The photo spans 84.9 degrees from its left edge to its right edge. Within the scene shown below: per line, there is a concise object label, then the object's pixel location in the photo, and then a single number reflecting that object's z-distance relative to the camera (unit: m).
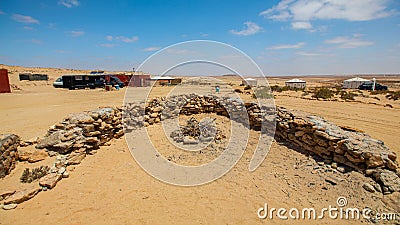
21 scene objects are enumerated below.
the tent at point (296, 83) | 40.05
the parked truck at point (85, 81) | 27.39
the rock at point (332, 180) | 4.75
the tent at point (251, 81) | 38.58
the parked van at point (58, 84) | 29.62
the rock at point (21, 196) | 3.92
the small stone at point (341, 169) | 5.06
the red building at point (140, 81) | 34.56
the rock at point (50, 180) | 4.46
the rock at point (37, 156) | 5.32
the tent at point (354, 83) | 38.47
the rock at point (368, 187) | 4.32
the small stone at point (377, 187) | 4.32
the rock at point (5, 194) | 3.97
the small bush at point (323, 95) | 20.87
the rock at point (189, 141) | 7.36
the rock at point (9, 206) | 3.78
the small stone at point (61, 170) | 4.99
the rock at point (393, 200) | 3.93
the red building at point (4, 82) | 20.75
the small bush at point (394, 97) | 19.84
